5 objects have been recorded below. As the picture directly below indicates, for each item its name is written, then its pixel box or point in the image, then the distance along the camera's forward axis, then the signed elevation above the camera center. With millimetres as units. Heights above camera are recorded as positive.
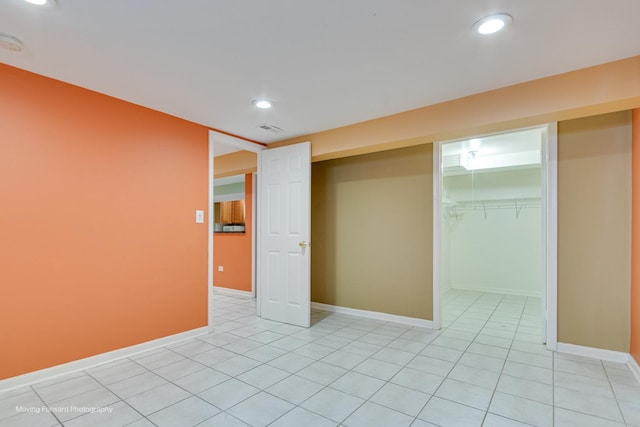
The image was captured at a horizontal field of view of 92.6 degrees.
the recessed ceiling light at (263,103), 2889 +1099
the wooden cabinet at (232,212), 6482 +114
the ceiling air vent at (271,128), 3625 +1081
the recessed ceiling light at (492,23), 1748 +1146
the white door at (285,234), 3797 -212
